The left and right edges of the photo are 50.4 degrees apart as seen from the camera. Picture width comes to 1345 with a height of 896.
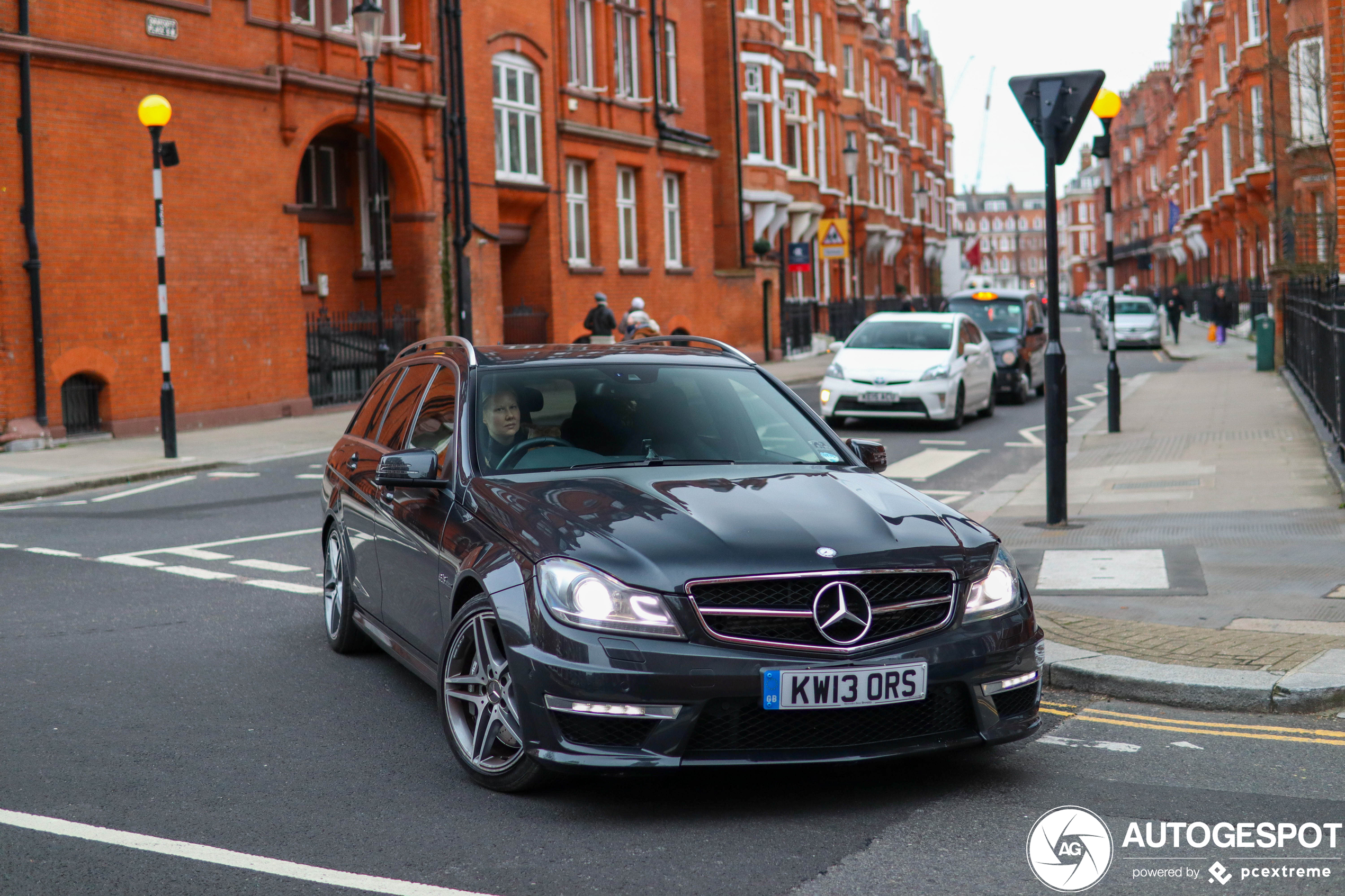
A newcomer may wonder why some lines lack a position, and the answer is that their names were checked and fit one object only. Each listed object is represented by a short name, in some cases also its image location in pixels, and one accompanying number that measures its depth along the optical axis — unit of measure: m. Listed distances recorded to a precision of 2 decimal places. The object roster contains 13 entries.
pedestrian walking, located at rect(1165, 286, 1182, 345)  46.53
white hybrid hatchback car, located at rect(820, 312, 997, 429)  18.80
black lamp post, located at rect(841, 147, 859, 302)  41.81
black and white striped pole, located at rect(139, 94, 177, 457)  17.00
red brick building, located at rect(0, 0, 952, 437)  19.92
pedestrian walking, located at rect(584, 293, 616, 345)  26.30
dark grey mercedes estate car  4.38
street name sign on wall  20.91
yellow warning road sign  36.06
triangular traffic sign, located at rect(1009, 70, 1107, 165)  9.91
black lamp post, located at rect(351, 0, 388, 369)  21.73
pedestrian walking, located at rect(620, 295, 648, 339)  23.14
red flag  48.72
